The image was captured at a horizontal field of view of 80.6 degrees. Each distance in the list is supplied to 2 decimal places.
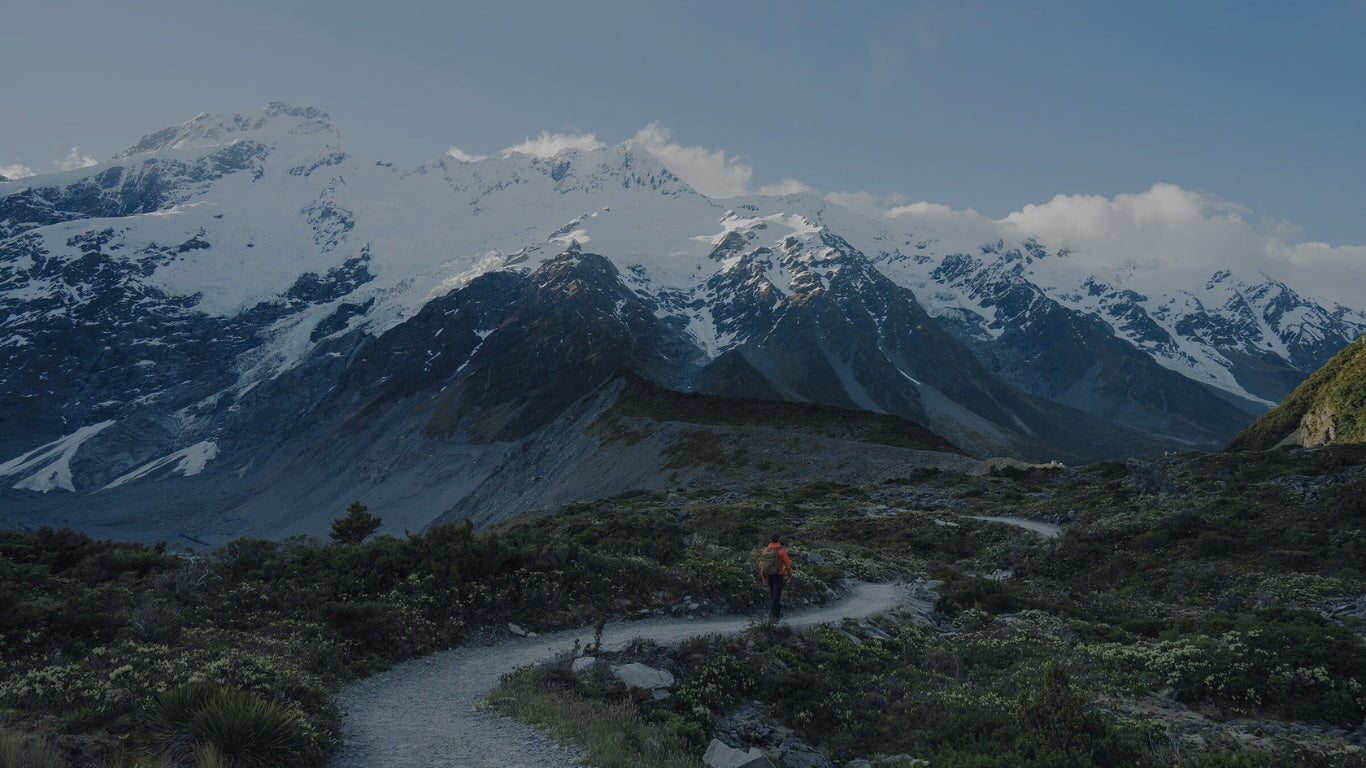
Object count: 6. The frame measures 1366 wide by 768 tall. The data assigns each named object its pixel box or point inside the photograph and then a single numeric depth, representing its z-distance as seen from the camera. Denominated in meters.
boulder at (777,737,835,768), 11.83
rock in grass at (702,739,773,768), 10.98
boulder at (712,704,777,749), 12.62
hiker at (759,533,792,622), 20.22
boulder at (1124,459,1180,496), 41.00
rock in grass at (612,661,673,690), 13.87
